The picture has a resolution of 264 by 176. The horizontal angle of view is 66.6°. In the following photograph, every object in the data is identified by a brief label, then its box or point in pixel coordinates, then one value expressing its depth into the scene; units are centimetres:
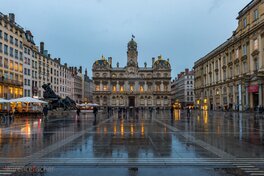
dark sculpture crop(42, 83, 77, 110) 3740
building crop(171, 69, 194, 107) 10296
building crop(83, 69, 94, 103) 10899
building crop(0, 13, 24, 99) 4220
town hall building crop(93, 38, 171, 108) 9335
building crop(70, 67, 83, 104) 8974
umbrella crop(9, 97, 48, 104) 2850
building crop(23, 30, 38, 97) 5201
